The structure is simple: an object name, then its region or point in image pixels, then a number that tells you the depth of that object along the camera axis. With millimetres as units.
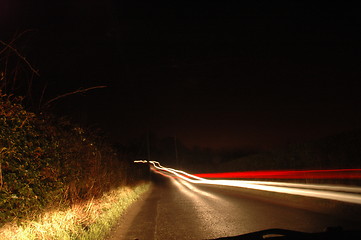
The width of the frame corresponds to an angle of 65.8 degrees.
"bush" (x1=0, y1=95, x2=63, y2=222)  4832
